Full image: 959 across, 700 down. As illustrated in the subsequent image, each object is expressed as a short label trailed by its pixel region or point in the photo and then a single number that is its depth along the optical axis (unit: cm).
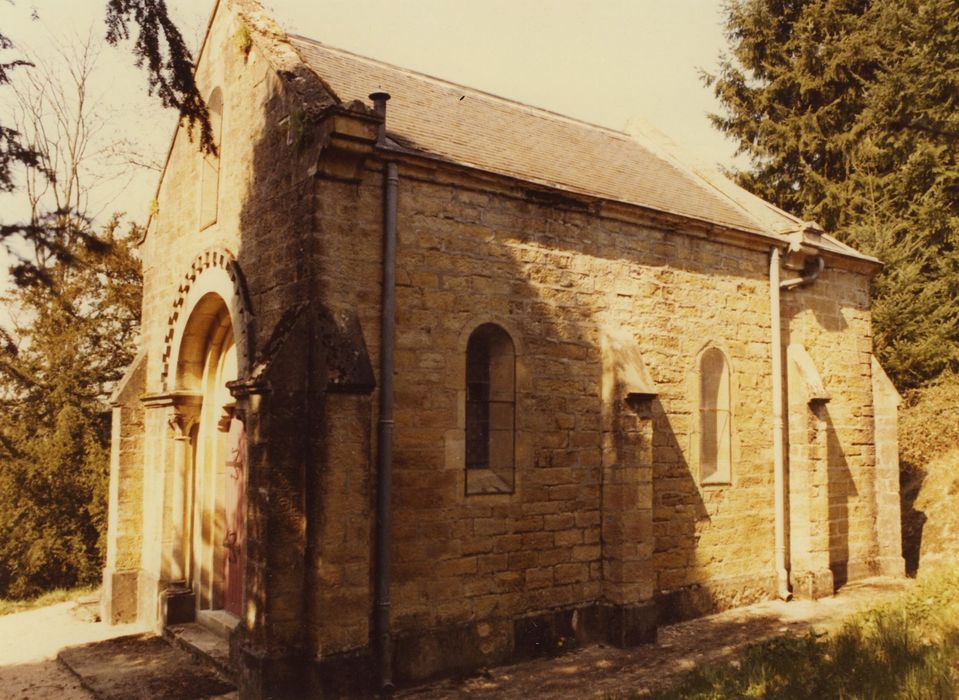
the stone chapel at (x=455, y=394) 717
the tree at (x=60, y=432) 1291
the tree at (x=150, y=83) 491
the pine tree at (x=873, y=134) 1644
